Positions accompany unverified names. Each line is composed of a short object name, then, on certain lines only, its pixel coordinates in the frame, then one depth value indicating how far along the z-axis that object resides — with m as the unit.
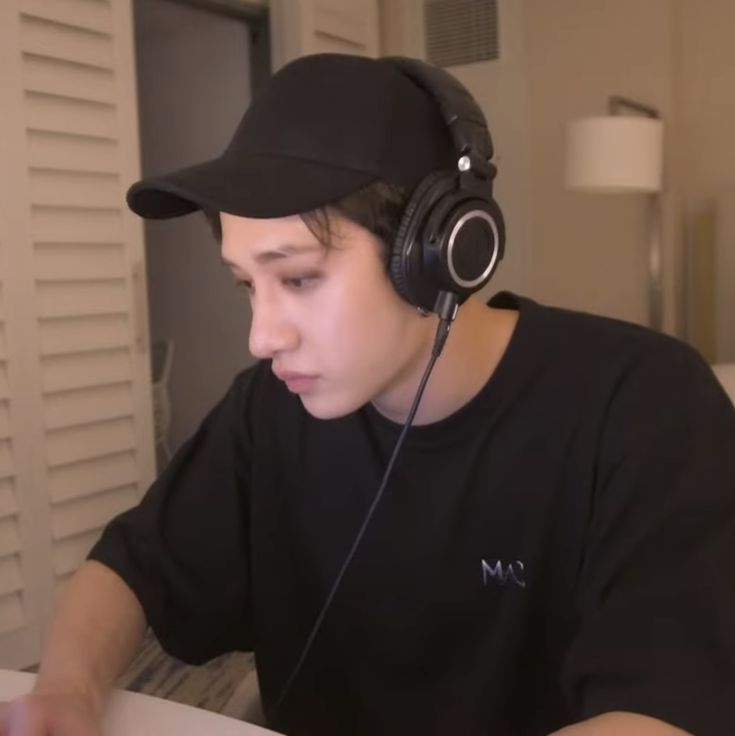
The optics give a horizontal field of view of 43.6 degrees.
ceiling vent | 2.68
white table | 0.69
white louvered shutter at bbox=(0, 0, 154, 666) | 1.78
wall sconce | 2.19
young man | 0.72
